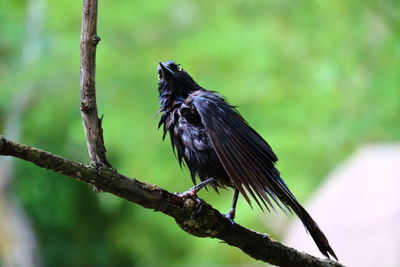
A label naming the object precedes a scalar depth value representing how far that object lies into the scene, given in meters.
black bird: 7.00
